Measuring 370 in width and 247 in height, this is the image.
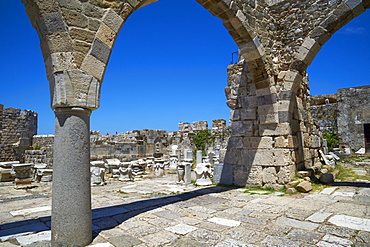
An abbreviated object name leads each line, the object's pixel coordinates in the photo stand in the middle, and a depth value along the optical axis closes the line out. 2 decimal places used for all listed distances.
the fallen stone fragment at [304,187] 5.07
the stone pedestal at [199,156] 10.42
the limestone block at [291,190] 5.12
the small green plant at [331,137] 15.47
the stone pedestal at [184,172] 7.07
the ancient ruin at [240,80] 2.68
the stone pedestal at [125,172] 8.91
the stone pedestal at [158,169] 10.23
